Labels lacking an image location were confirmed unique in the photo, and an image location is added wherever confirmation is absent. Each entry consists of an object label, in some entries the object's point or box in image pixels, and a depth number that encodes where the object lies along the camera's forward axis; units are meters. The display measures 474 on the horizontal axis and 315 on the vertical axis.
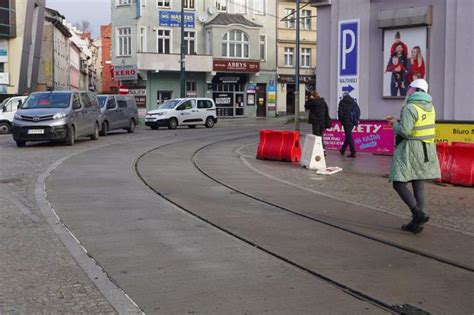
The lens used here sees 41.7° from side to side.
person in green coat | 7.47
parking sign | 19.23
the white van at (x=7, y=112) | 29.12
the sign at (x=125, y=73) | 47.25
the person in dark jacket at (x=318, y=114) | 16.78
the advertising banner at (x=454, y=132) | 14.16
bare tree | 140.21
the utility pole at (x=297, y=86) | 24.91
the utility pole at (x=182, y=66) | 39.15
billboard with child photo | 17.52
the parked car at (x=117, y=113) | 25.95
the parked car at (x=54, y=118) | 19.02
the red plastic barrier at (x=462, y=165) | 12.02
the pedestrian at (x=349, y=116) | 16.95
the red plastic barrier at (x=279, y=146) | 15.90
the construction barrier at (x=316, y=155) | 14.35
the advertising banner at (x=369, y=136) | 17.33
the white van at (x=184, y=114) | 33.47
